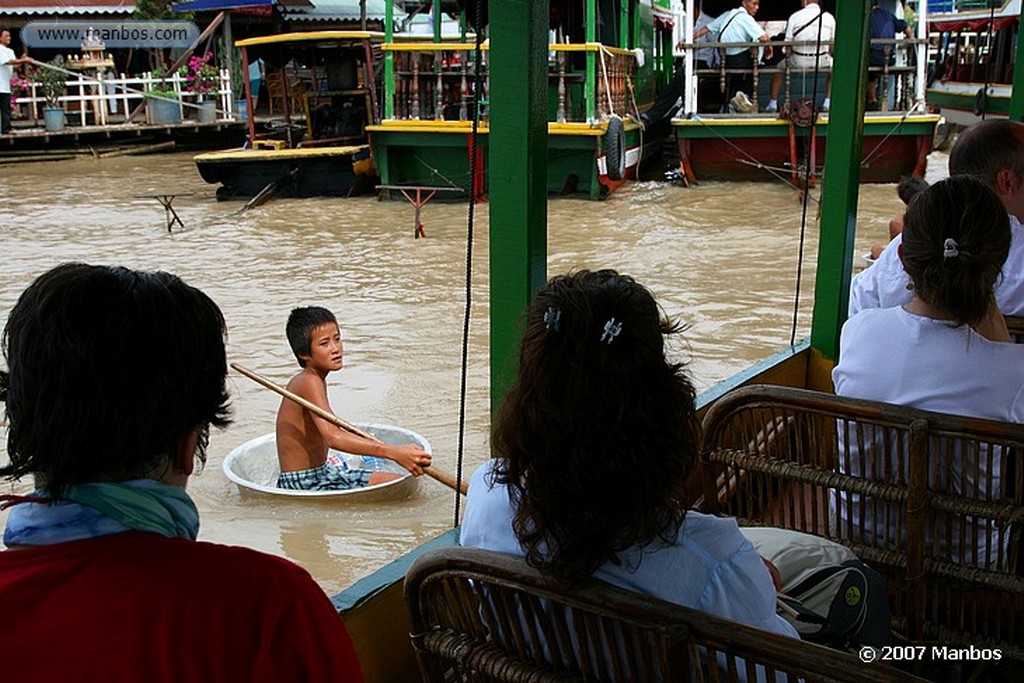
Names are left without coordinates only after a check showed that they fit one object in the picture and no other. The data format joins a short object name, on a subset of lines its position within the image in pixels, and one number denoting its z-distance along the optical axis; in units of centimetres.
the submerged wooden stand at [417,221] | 1043
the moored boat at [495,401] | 184
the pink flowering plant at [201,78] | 2014
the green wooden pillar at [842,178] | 331
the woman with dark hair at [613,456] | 127
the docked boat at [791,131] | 1151
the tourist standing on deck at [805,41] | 1088
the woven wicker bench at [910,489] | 182
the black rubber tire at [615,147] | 1148
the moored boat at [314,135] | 1262
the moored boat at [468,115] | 1145
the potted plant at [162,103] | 1948
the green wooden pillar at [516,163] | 195
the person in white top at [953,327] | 193
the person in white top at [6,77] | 1684
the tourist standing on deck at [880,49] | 1159
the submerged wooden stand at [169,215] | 1073
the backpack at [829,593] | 164
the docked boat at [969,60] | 1698
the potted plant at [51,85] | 1845
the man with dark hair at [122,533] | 99
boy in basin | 387
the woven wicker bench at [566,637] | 118
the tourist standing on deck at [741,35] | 1141
